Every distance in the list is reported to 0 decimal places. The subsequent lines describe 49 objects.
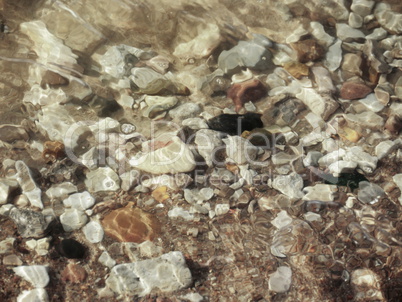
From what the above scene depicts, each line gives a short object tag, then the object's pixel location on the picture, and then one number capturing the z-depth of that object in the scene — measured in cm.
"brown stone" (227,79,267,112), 319
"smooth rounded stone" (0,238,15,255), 239
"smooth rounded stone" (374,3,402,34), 353
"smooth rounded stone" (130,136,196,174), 280
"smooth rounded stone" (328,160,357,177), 280
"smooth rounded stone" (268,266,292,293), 234
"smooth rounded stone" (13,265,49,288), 228
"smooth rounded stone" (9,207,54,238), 245
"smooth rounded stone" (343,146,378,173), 281
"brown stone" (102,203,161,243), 252
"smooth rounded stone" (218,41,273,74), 333
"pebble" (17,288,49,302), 221
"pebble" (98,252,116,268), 241
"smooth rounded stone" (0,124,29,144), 293
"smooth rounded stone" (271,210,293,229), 259
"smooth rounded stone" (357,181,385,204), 267
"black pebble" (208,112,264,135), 303
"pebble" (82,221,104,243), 251
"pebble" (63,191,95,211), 265
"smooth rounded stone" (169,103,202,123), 311
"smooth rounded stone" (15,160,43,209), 265
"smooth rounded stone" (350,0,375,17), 361
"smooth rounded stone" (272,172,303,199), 272
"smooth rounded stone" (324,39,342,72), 333
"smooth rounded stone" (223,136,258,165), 288
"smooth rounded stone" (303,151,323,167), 286
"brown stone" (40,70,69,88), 319
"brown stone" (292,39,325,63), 337
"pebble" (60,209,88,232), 254
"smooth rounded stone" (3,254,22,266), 234
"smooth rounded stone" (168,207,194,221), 263
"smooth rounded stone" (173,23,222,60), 342
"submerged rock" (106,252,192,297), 228
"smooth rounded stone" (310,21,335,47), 346
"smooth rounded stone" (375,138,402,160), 288
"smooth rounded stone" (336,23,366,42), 347
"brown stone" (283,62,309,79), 329
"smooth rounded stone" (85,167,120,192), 276
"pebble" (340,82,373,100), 317
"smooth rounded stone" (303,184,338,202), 270
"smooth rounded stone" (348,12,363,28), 356
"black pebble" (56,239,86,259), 242
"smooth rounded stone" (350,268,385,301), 230
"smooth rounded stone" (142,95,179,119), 313
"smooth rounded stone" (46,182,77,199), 271
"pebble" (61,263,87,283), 234
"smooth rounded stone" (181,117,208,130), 305
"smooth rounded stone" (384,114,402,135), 299
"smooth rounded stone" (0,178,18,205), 261
